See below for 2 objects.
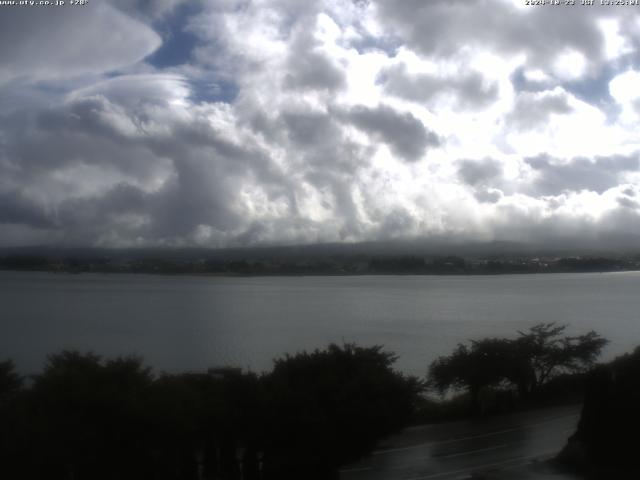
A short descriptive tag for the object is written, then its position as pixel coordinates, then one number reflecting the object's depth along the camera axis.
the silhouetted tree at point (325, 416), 12.46
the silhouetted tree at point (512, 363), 25.03
